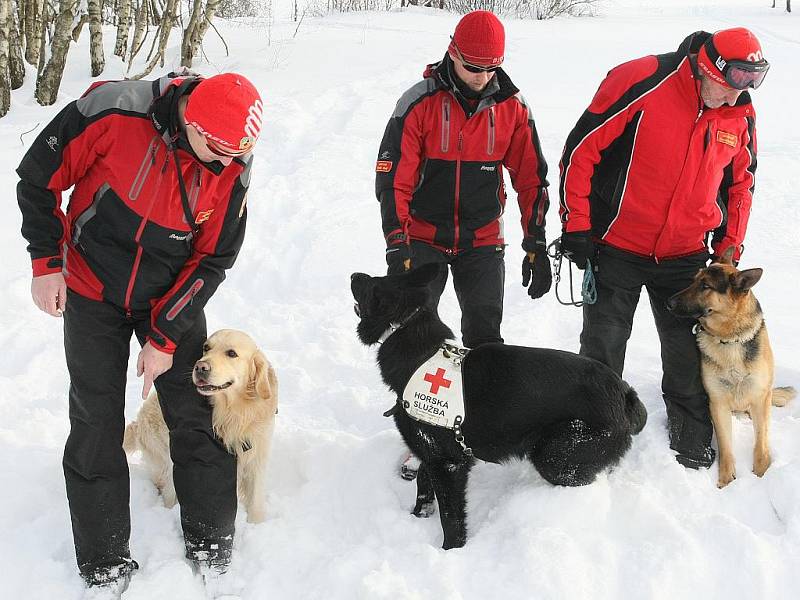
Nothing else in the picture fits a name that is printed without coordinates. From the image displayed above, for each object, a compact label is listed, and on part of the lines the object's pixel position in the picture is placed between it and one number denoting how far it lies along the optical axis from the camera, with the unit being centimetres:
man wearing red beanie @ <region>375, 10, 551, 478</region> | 348
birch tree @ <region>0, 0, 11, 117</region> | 857
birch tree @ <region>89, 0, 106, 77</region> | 1098
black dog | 297
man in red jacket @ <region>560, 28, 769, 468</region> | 329
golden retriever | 300
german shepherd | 348
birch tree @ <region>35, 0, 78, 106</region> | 940
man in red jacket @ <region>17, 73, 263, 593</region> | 247
